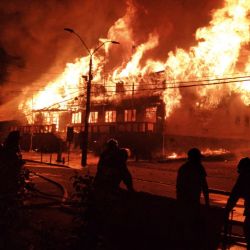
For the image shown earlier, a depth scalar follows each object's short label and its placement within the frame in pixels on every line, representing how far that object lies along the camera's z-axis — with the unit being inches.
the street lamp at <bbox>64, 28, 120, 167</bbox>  1124.5
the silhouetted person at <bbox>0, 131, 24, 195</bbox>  205.2
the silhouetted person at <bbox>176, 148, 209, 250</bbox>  257.1
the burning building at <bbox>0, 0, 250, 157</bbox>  1364.4
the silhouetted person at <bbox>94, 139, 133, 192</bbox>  257.1
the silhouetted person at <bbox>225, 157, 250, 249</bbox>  234.8
